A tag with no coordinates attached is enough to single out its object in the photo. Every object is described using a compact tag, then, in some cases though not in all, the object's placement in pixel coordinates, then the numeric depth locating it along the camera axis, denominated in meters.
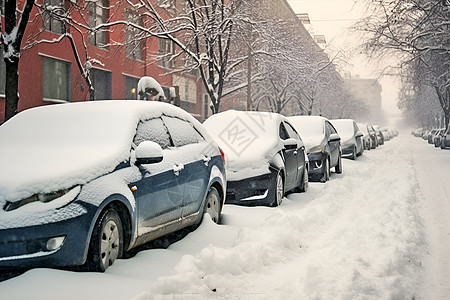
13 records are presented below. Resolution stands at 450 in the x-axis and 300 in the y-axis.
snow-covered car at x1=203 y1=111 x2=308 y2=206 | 8.37
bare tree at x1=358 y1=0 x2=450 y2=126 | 21.28
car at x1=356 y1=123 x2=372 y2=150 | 30.20
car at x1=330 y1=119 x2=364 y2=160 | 20.53
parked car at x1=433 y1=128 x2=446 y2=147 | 39.04
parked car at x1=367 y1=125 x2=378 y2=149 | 32.94
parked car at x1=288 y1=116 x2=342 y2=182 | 12.75
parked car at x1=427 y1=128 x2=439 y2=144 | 49.25
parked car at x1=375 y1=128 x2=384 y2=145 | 41.56
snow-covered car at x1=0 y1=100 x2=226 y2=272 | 4.09
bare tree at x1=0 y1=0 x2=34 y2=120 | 10.78
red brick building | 23.25
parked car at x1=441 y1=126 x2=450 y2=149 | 35.42
